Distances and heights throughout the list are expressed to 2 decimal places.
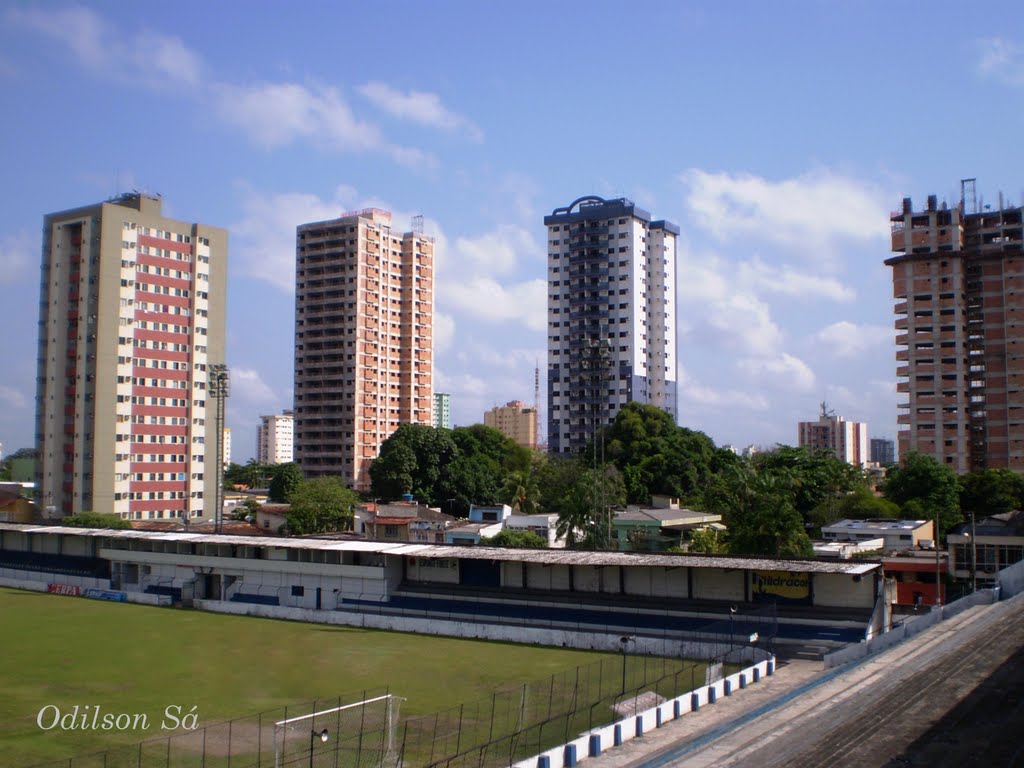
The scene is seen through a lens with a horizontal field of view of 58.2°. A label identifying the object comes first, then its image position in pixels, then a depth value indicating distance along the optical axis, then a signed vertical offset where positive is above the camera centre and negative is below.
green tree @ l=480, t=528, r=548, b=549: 72.17 -7.49
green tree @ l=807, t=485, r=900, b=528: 81.44 -5.50
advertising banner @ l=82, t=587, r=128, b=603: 65.75 -10.93
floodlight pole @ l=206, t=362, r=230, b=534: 73.32 +4.26
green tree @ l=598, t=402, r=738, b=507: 102.81 -1.08
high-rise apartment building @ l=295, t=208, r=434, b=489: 143.12 +15.68
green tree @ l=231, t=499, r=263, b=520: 107.62 -7.93
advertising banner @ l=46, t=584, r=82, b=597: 68.44 -10.88
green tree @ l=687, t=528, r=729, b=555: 63.66 -6.70
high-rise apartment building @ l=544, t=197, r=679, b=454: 151.75 +23.03
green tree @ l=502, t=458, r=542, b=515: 101.00 -5.21
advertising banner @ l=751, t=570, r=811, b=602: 46.31 -7.07
